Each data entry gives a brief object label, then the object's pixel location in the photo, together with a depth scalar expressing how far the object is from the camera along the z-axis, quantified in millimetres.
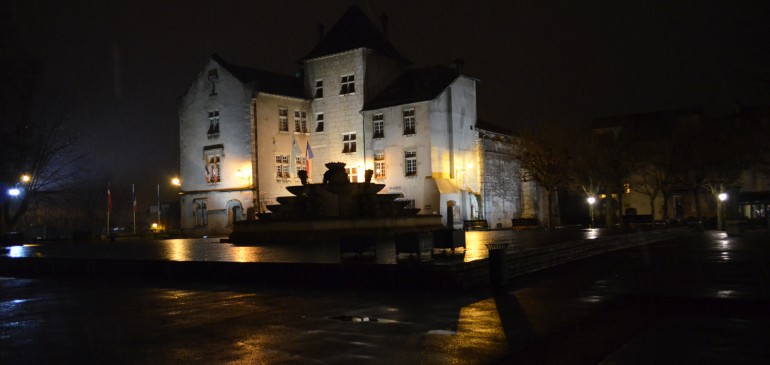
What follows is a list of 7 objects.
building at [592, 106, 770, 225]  54156
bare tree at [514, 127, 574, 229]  49506
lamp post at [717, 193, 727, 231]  46625
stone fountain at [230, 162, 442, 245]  32031
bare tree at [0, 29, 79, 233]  33281
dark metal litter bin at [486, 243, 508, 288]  14406
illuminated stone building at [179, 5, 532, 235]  55875
